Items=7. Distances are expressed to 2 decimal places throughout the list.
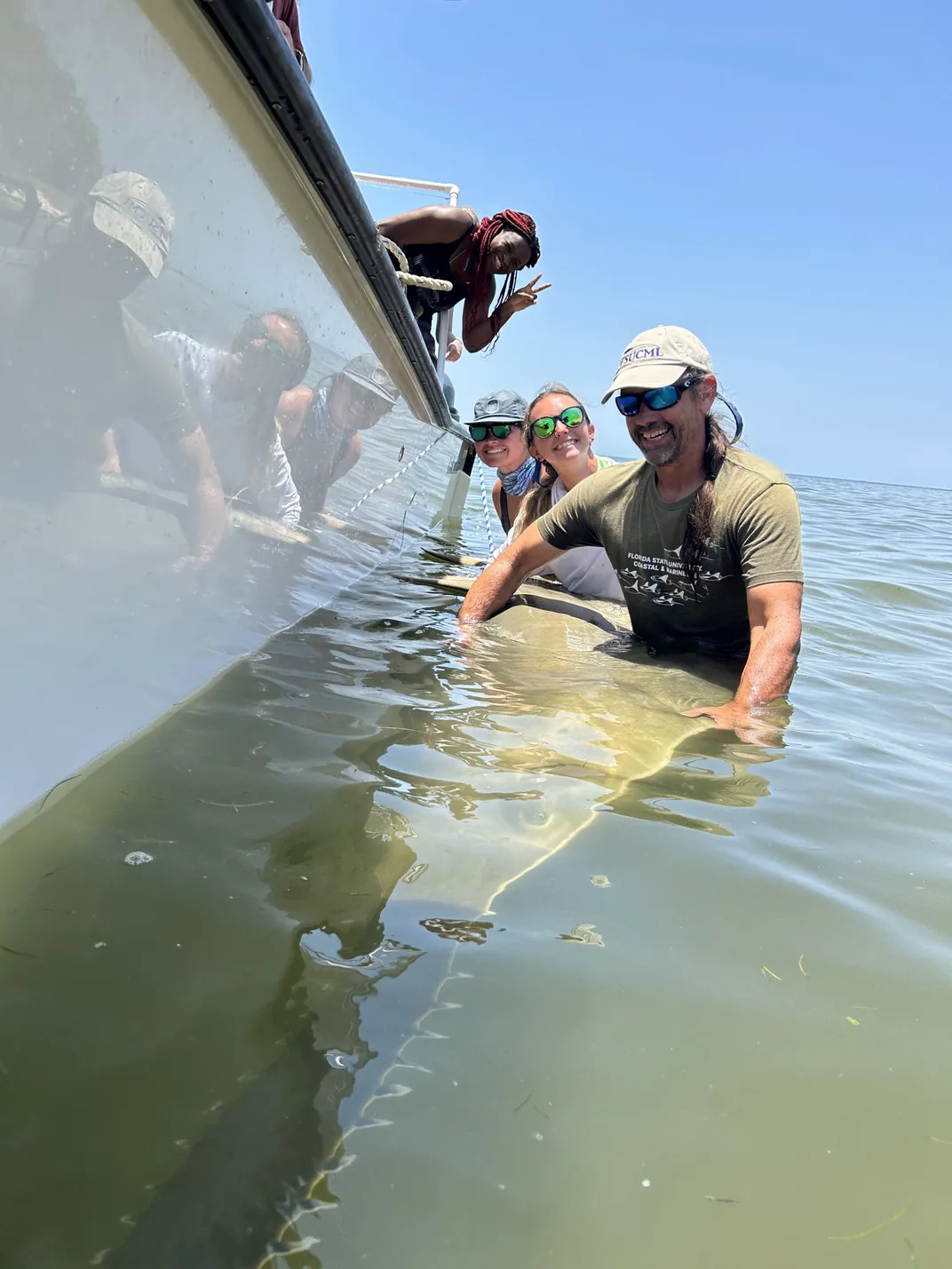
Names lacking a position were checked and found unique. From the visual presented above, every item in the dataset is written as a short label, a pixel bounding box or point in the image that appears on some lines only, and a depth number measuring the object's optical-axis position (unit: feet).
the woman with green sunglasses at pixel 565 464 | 13.71
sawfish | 2.86
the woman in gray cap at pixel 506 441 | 17.06
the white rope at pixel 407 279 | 9.62
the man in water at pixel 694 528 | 9.04
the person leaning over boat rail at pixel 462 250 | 13.75
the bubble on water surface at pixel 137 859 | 4.70
